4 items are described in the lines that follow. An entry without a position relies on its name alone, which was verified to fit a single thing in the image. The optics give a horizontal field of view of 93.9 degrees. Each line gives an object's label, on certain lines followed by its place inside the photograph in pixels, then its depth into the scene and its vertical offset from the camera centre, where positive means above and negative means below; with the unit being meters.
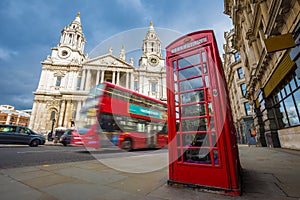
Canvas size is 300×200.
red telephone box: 1.93 +0.26
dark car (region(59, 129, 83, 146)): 14.34 -0.12
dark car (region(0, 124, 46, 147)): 10.48 +0.10
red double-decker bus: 7.58 +1.00
